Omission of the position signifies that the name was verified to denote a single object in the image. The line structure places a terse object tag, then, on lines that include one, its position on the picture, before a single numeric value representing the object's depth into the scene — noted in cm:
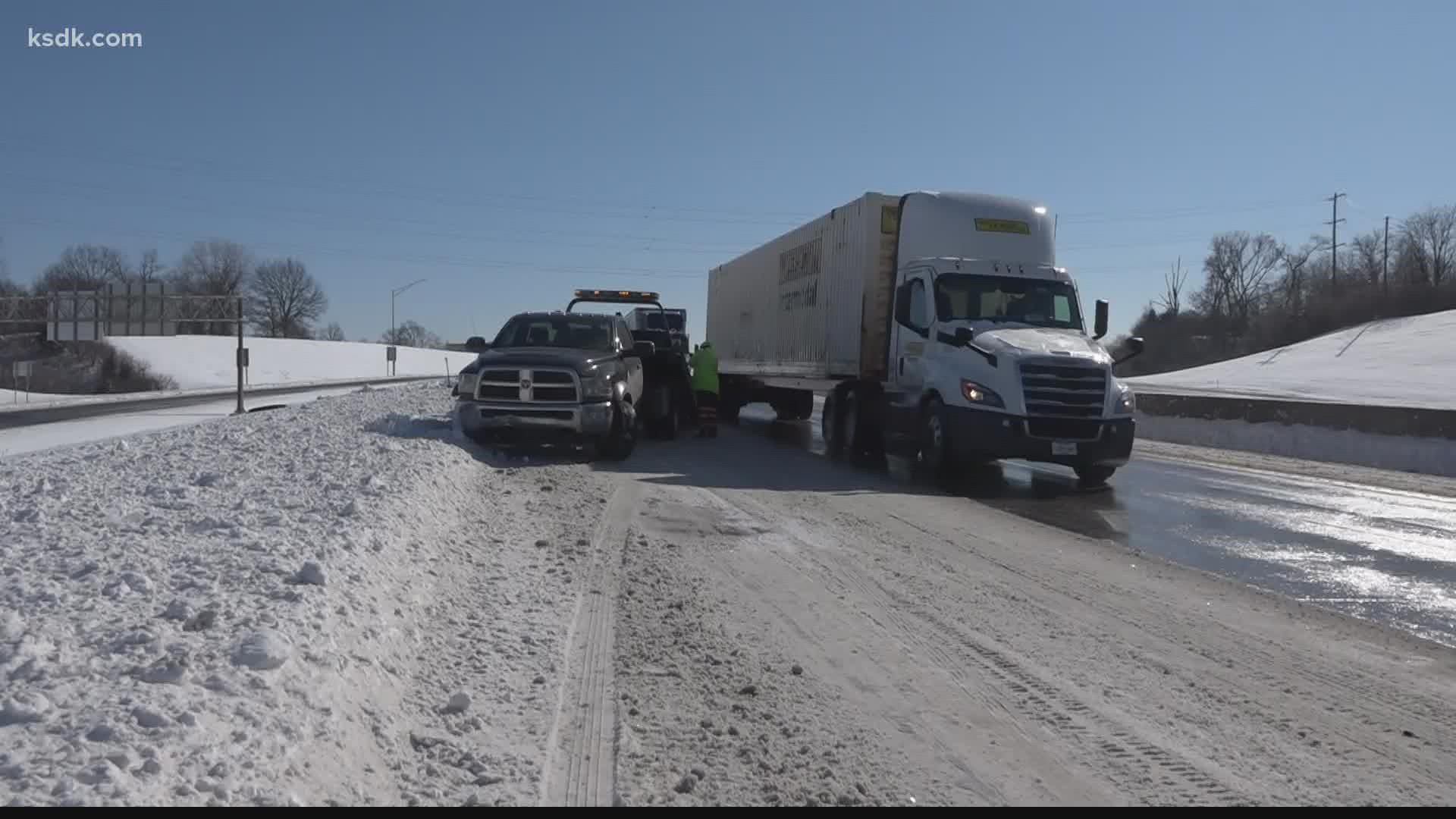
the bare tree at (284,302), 13950
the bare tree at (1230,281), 11300
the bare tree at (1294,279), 10856
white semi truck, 1401
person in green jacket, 2073
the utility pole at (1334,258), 9506
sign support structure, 4947
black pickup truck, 1441
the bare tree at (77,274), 9812
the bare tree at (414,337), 15900
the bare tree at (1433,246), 9731
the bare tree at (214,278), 11694
